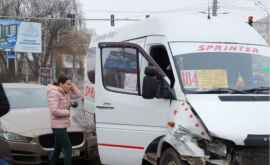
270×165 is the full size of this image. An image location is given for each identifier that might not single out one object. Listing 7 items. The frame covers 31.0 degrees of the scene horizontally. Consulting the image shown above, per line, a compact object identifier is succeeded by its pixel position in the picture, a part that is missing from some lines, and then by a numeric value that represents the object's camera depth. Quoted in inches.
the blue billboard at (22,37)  1298.0
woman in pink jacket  302.7
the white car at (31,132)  311.0
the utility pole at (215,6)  1104.5
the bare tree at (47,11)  1979.6
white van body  196.1
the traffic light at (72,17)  1253.1
